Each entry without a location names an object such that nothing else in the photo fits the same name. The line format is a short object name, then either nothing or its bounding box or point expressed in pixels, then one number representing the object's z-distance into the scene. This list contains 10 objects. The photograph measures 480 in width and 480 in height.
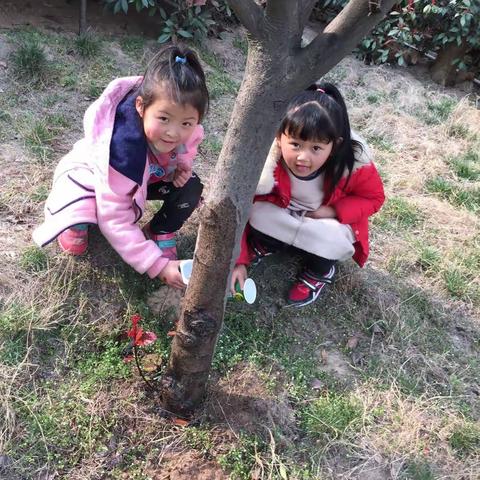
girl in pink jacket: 2.21
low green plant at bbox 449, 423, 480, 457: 2.39
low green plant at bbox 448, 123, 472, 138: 5.09
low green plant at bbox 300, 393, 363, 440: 2.29
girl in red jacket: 2.42
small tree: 1.58
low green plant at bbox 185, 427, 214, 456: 2.15
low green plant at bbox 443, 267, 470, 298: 3.22
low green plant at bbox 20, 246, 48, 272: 2.58
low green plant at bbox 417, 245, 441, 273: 3.35
